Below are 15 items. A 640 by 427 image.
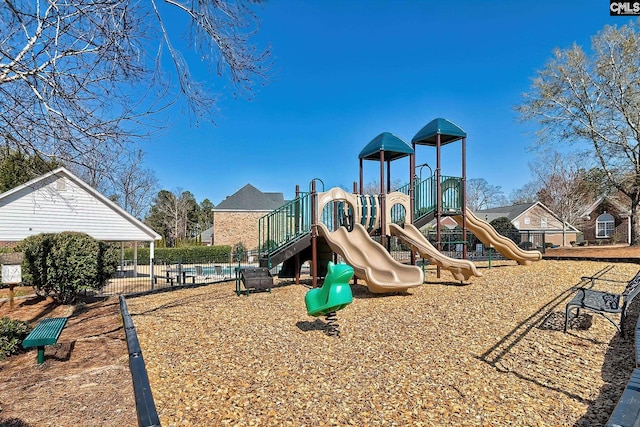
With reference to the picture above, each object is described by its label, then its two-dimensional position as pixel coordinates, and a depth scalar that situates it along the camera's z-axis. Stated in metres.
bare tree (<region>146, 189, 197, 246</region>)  51.84
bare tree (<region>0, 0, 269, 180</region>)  4.02
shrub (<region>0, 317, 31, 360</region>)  5.52
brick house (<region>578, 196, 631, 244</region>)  36.91
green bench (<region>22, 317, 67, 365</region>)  4.74
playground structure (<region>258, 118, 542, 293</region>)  8.93
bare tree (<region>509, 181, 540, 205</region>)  50.98
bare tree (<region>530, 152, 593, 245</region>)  36.50
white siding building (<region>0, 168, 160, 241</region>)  13.86
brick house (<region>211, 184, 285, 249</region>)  37.28
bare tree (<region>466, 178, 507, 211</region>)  58.34
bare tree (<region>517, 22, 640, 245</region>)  19.02
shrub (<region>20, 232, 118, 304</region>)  9.80
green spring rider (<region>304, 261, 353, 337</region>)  5.48
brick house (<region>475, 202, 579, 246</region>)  41.00
